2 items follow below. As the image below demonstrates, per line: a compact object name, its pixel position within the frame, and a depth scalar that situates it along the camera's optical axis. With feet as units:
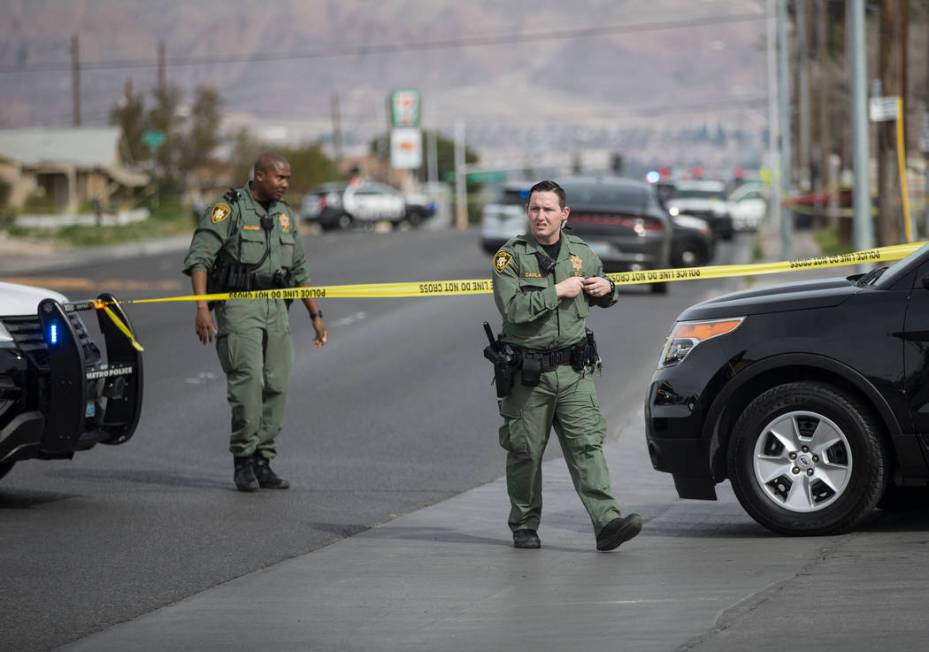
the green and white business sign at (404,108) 483.92
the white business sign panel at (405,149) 463.01
